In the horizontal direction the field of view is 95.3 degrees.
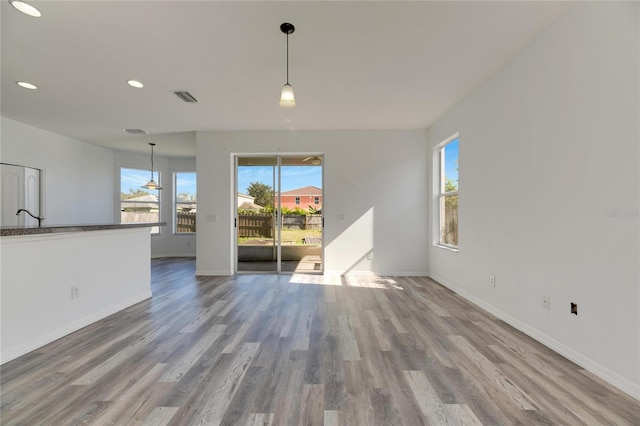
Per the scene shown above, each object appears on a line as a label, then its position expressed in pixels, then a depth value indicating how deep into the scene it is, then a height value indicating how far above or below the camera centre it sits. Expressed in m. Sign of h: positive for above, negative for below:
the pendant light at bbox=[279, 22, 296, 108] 2.59 +1.02
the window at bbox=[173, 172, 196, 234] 7.88 +0.23
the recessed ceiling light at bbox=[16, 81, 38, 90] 3.41 +1.50
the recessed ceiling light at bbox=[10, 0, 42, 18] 2.11 +1.51
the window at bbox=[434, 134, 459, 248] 4.52 +0.38
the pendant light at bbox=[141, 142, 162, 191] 6.59 +0.60
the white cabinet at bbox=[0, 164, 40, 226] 4.86 +0.31
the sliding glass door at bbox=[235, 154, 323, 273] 5.58 +0.17
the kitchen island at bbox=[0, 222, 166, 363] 2.29 -0.65
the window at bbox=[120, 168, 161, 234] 7.30 +0.31
